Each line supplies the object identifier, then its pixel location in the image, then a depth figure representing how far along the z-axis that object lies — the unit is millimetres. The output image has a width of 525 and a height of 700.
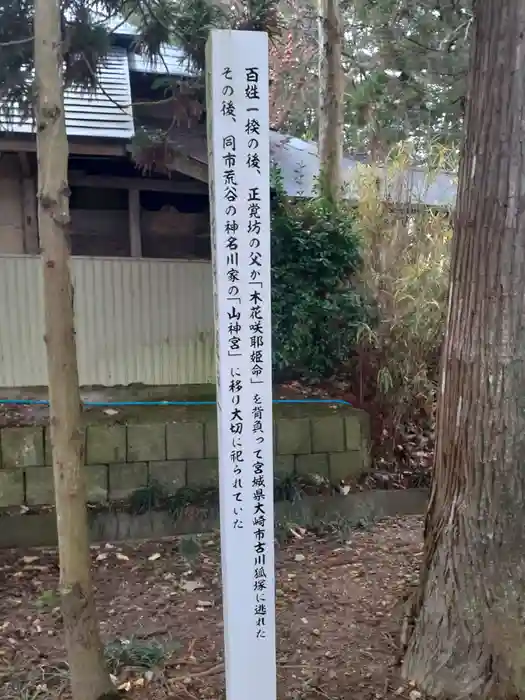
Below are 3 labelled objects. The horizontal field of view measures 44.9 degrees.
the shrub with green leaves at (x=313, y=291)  6012
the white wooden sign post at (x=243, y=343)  2275
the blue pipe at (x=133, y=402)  5516
